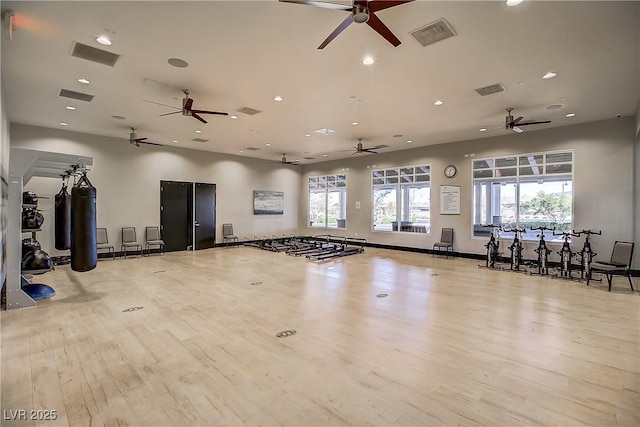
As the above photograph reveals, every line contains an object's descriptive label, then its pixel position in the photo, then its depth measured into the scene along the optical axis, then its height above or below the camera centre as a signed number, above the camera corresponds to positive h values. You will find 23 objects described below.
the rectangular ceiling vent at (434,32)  3.49 +2.12
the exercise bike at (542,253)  7.01 -1.07
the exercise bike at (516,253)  7.57 -1.13
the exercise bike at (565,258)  6.67 -1.15
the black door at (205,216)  10.98 -0.32
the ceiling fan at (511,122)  6.29 +1.81
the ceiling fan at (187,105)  5.41 +1.86
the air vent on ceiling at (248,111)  6.56 +2.14
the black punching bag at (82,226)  4.57 -0.29
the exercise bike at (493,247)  8.03 -1.07
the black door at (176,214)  10.26 -0.24
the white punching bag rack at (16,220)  4.38 -0.20
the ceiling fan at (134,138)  8.07 +1.85
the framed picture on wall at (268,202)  12.86 +0.24
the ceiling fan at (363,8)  2.67 +1.80
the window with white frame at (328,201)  13.37 +0.33
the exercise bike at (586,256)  6.46 -1.04
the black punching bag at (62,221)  5.65 -0.28
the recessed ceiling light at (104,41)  3.80 +2.13
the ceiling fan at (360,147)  9.38 +2.14
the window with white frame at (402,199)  10.70 +0.36
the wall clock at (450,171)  9.77 +1.22
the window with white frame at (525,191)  7.85 +0.49
